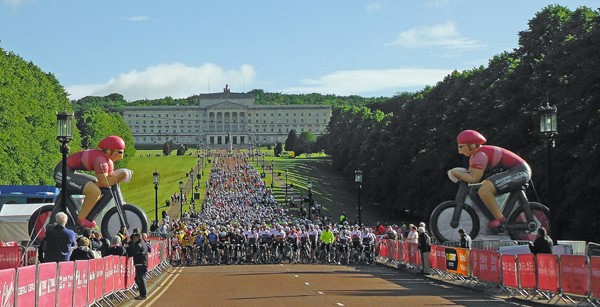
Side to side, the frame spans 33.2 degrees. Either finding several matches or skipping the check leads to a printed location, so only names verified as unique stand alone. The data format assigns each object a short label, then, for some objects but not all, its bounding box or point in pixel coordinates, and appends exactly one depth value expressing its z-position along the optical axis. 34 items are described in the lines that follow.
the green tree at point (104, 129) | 140.27
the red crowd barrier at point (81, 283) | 18.64
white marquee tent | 42.62
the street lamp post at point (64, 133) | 31.28
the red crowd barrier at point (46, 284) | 15.21
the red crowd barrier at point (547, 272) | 22.55
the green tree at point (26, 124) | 74.75
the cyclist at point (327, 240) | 47.59
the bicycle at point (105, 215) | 38.56
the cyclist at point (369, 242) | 47.78
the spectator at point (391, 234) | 47.31
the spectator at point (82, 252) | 20.88
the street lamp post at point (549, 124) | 28.67
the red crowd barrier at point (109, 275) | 22.45
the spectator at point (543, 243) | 24.44
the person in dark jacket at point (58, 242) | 19.53
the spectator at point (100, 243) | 26.79
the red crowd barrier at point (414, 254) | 38.03
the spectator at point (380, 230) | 55.67
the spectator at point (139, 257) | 26.12
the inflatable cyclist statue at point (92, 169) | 38.75
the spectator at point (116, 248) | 25.36
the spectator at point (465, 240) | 31.88
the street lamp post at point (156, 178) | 63.94
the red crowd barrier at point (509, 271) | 25.28
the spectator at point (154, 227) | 54.44
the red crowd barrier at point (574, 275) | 20.73
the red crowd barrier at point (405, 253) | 40.69
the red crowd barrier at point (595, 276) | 20.00
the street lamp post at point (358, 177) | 57.28
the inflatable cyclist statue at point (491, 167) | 37.38
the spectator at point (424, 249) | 35.75
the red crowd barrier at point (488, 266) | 26.91
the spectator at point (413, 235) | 40.31
